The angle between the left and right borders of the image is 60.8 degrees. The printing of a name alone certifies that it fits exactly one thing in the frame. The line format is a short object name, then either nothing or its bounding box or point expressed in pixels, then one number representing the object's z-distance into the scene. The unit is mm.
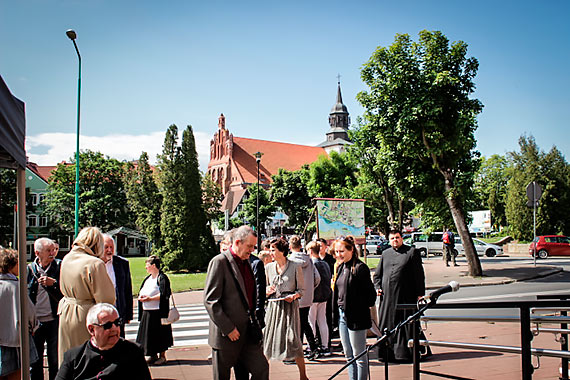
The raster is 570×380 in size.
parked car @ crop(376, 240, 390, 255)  43934
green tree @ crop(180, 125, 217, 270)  30406
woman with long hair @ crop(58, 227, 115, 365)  4633
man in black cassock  7176
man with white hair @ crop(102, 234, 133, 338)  6199
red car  33625
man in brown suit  4742
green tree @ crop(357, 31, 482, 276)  19453
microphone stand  3780
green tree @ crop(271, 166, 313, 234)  60406
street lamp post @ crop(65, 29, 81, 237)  19883
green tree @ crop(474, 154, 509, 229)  65688
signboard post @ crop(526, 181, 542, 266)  22222
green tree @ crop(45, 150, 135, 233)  59250
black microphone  3510
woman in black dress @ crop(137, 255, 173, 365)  7406
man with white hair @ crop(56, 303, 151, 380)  3410
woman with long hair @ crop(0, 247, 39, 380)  4945
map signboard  16844
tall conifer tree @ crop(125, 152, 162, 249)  36641
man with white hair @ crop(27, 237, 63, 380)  6055
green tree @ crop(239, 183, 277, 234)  63125
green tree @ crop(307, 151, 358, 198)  55531
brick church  98000
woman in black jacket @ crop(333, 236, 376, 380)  5672
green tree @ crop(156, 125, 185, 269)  30141
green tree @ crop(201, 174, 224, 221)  51047
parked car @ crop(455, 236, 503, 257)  37594
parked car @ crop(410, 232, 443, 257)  41094
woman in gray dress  6312
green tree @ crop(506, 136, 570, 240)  40750
